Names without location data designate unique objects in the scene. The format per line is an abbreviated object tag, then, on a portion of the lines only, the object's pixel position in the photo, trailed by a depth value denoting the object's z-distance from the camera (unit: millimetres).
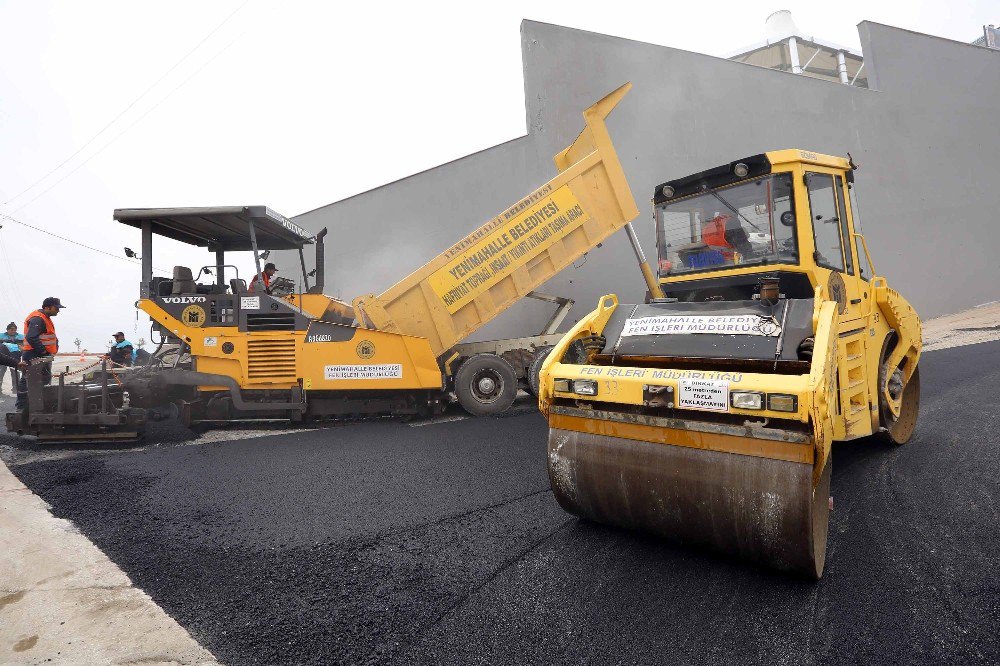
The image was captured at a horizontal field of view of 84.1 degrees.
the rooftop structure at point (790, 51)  17969
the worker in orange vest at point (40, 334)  6398
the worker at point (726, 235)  3400
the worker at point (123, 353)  8594
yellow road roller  2094
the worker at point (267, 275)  6227
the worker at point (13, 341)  8998
